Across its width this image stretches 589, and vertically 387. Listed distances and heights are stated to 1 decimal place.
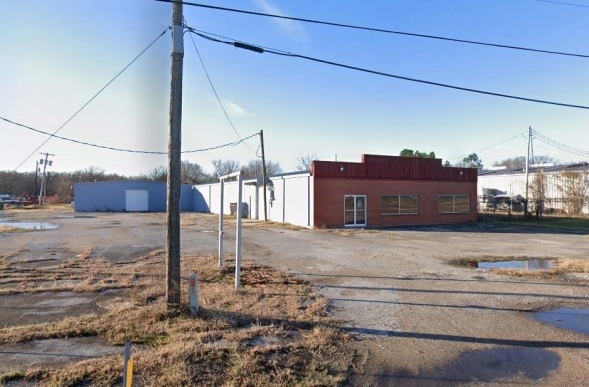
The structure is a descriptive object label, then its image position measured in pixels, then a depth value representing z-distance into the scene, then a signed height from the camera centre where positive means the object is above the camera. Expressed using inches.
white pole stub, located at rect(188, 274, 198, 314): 233.1 -58.5
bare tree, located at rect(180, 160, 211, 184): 2994.3 +222.9
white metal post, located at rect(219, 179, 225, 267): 363.1 -30.6
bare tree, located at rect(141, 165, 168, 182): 2778.1 +183.3
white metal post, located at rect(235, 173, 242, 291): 298.6 -35.2
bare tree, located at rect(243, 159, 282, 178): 3037.6 +283.6
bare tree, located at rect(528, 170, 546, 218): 1337.4 +48.4
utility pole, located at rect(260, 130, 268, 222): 1140.3 +114.2
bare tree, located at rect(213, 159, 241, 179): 3442.9 +303.1
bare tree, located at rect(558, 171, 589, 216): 1400.1 +43.7
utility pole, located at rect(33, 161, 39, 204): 2823.6 +215.1
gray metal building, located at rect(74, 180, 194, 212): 1972.2 +12.1
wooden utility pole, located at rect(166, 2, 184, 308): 241.8 +21.1
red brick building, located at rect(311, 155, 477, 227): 957.2 +23.5
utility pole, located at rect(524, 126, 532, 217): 1275.7 +191.5
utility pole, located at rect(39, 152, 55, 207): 2518.0 +247.3
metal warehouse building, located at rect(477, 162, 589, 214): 1406.3 +60.0
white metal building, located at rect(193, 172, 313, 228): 973.2 +5.5
